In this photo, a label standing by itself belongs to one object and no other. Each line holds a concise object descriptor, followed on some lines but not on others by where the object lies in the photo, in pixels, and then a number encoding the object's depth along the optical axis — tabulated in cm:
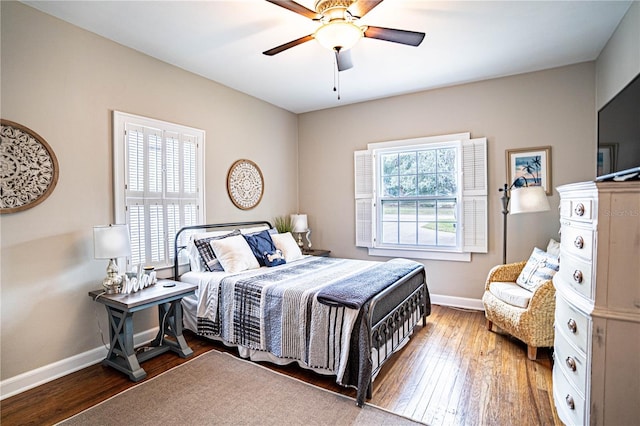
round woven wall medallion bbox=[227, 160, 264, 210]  411
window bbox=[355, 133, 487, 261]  397
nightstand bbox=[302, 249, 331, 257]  466
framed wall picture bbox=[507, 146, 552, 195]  361
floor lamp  315
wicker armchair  265
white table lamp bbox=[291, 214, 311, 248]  475
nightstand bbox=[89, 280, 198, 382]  246
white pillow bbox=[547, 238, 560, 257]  309
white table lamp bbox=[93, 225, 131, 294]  251
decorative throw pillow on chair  278
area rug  197
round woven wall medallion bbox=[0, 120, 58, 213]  227
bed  221
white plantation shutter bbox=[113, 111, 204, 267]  296
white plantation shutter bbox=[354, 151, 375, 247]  464
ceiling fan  202
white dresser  148
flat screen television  193
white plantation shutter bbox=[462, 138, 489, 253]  390
